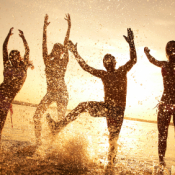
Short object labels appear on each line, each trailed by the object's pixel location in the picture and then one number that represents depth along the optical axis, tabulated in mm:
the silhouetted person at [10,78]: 4098
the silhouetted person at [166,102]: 3811
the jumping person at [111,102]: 3893
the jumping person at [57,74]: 4961
